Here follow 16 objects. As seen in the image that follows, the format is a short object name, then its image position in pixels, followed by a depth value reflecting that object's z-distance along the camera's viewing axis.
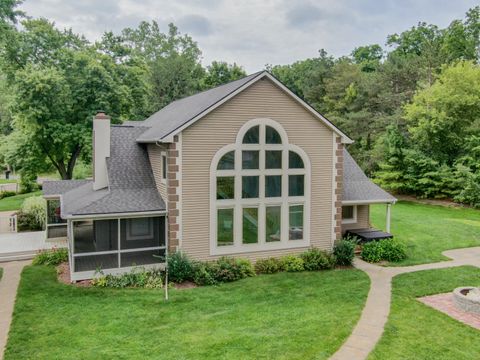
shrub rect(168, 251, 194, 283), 13.24
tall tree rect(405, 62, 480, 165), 31.06
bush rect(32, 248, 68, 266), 15.63
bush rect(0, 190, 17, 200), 35.12
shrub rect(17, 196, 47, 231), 21.06
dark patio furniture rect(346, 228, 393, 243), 17.28
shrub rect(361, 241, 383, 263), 16.23
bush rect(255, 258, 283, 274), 14.52
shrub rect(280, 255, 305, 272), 14.69
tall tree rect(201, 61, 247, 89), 51.94
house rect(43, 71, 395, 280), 13.66
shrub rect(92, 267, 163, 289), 12.88
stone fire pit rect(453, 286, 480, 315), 11.02
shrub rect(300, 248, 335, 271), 14.97
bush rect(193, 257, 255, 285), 13.23
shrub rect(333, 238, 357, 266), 15.52
